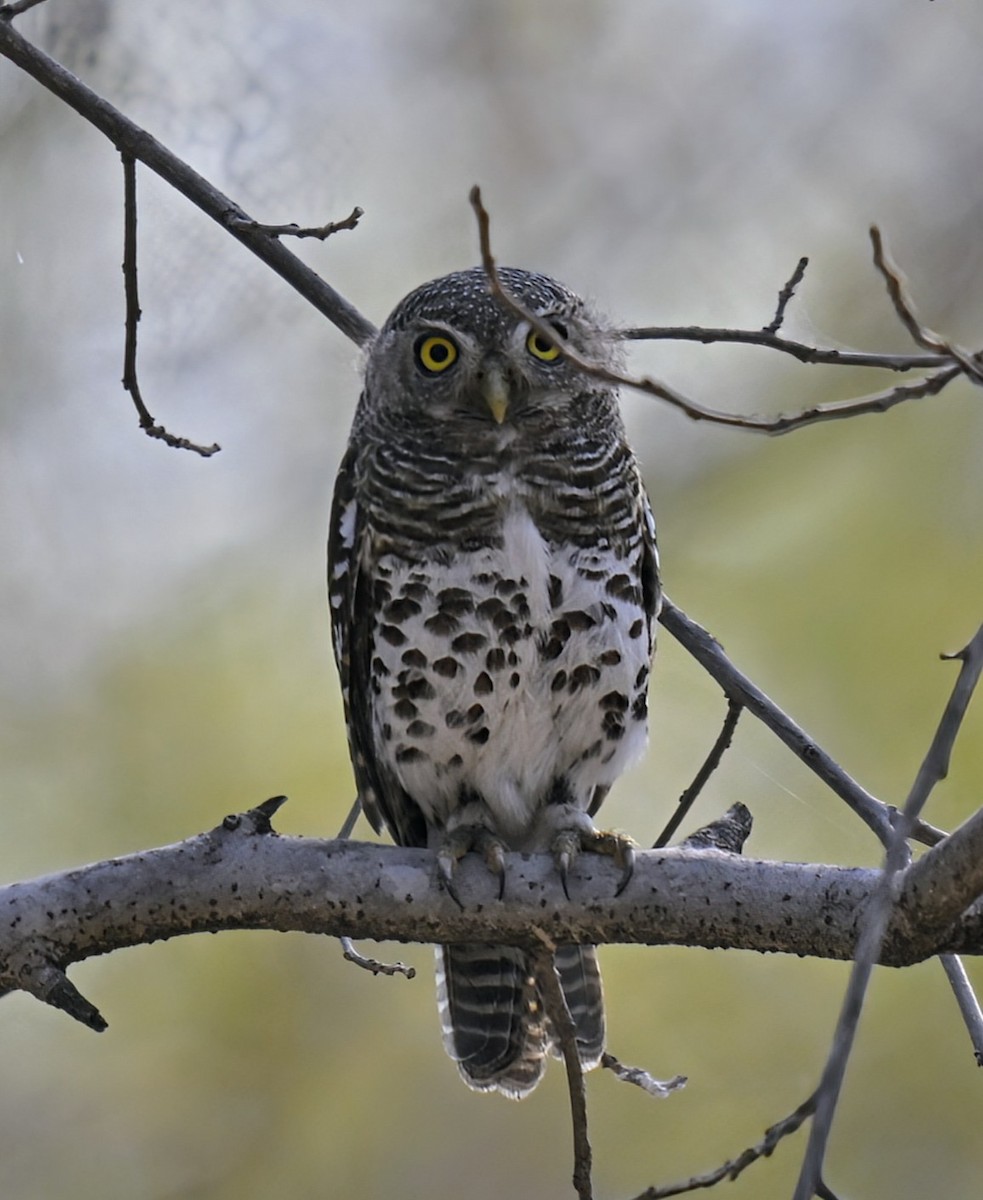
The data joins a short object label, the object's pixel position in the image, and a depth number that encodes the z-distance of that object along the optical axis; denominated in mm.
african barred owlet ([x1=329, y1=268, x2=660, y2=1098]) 7055
